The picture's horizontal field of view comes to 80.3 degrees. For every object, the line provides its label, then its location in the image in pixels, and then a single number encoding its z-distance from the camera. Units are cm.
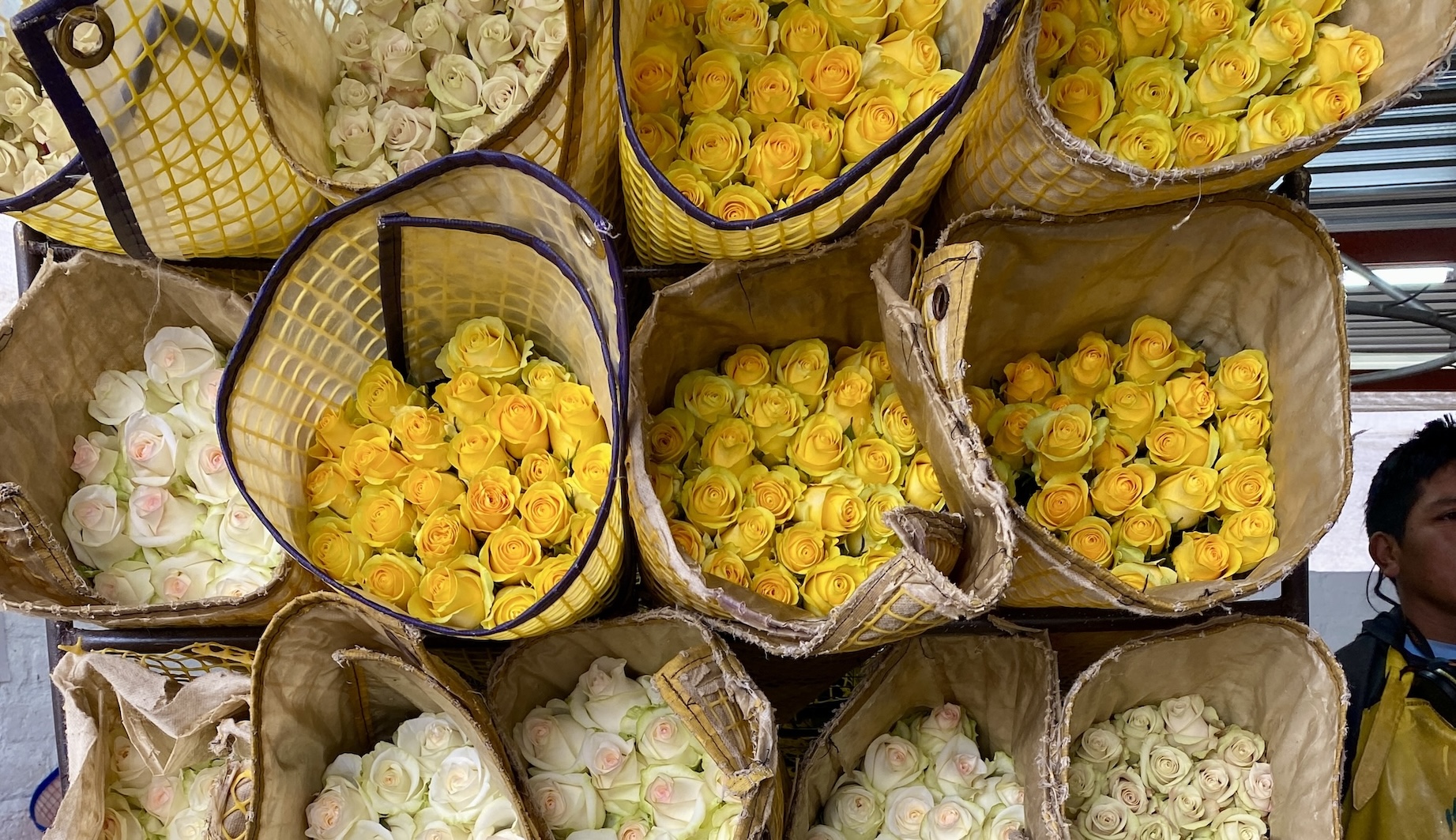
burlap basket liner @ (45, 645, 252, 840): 86
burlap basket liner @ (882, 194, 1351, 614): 68
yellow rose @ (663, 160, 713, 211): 78
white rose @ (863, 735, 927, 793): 88
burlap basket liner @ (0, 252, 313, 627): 80
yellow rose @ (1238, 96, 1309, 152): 79
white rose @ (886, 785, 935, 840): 85
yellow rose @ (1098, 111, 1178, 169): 80
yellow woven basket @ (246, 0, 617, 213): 73
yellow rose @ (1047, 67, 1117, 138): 82
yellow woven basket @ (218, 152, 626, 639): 71
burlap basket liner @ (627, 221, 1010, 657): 62
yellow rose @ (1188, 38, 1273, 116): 82
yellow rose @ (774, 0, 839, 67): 85
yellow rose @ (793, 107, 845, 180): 82
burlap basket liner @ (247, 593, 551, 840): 75
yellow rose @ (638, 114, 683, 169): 82
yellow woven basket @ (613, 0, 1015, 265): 65
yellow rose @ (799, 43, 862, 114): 82
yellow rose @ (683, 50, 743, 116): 83
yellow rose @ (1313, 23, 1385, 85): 79
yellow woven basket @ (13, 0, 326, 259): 68
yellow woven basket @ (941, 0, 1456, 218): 72
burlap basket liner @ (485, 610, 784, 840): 69
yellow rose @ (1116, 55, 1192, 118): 83
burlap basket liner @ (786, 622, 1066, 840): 82
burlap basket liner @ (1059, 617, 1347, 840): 80
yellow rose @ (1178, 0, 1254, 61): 84
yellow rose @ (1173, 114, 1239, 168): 81
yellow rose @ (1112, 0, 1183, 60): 84
